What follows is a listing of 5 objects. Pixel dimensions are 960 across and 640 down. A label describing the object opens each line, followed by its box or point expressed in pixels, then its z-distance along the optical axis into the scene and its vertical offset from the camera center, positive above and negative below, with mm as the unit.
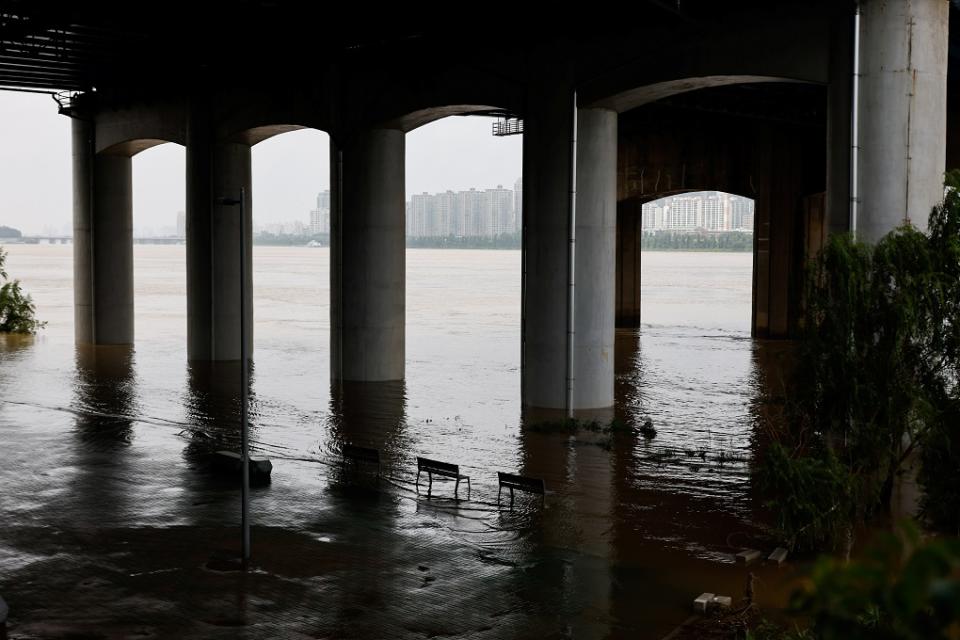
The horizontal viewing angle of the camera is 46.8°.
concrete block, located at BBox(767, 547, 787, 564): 14000 -3670
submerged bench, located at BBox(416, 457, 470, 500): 17875 -3341
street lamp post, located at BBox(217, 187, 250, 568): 13906 -2646
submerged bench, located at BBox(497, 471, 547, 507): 16922 -3370
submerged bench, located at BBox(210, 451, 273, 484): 18922 -3531
